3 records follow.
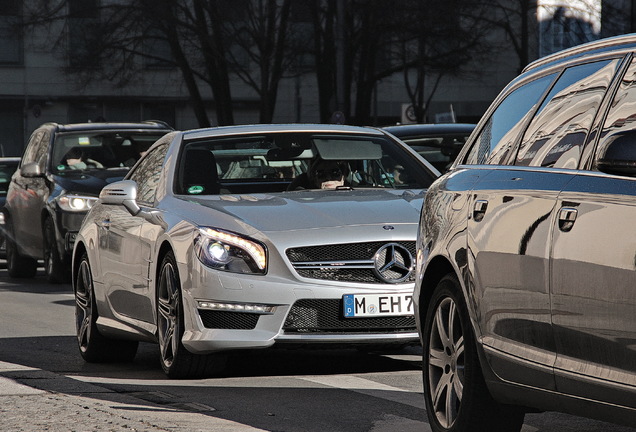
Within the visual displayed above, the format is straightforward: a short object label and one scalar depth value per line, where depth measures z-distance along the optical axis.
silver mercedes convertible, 16.73
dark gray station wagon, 9.41
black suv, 34.81
